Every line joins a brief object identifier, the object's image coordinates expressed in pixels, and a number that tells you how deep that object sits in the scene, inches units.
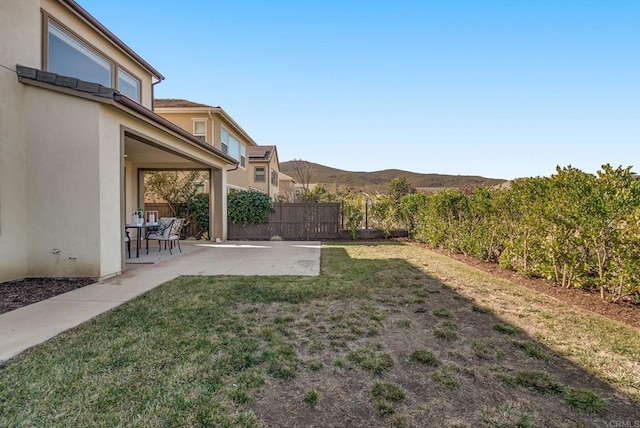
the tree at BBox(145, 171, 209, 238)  529.0
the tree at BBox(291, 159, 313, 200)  1027.3
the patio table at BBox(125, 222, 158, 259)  336.8
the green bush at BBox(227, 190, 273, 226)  530.9
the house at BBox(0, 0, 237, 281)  215.8
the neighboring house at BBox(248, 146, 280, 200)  997.5
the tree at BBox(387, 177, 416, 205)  1002.7
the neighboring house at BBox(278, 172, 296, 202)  1346.0
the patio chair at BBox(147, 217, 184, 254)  356.8
